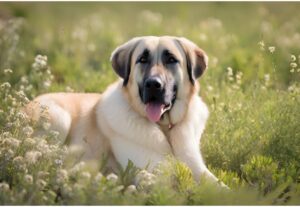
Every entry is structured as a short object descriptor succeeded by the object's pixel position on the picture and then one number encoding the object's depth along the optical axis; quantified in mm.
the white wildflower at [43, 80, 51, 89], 13844
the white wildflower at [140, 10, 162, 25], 22403
